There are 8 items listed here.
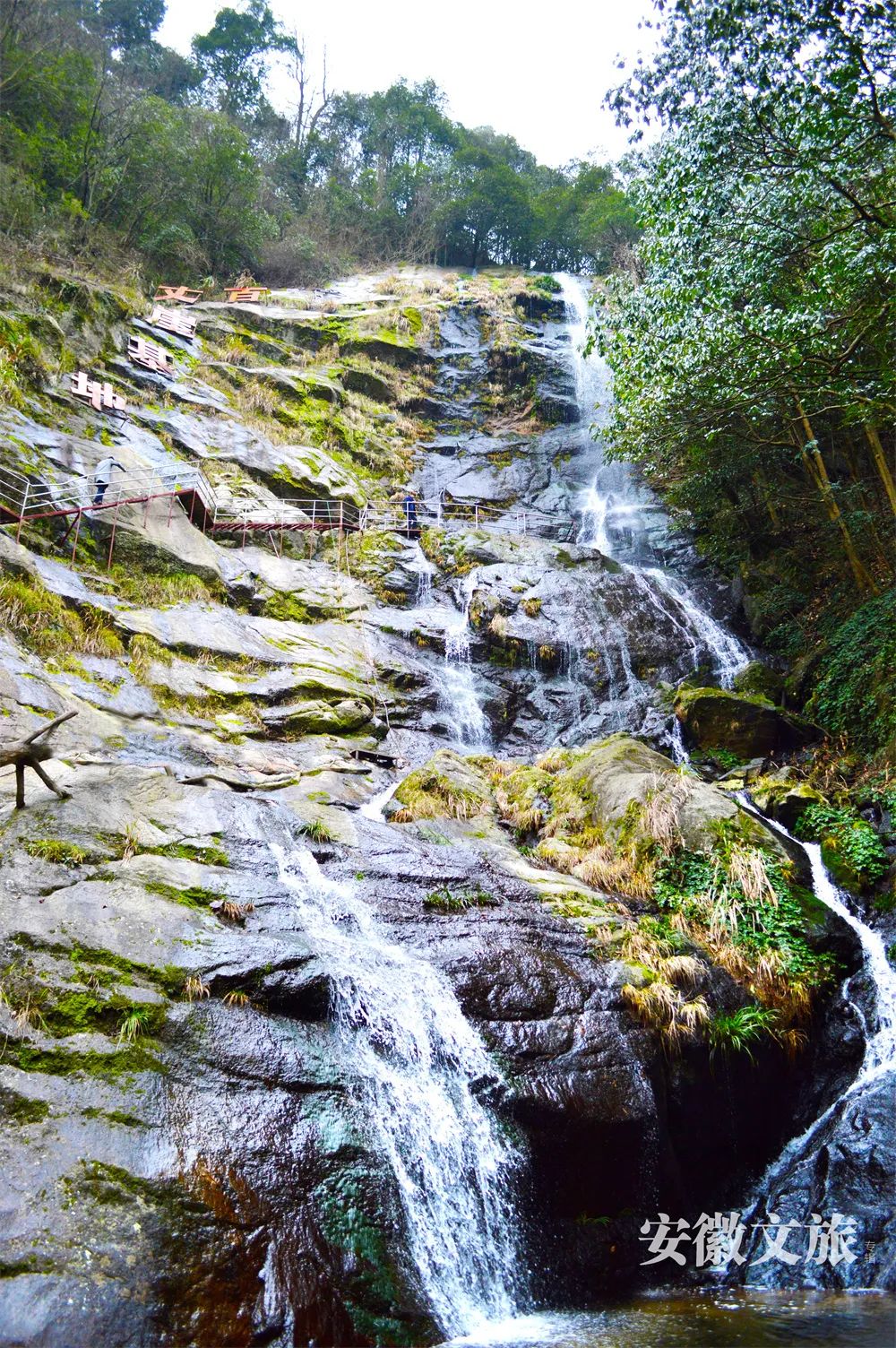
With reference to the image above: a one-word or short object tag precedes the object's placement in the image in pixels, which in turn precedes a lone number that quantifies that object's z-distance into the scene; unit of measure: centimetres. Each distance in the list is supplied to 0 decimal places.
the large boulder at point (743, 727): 1269
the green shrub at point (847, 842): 901
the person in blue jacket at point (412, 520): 2075
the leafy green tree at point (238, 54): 3694
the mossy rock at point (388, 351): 2777
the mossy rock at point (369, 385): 2647
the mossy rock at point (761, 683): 1421
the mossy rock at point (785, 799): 1022
